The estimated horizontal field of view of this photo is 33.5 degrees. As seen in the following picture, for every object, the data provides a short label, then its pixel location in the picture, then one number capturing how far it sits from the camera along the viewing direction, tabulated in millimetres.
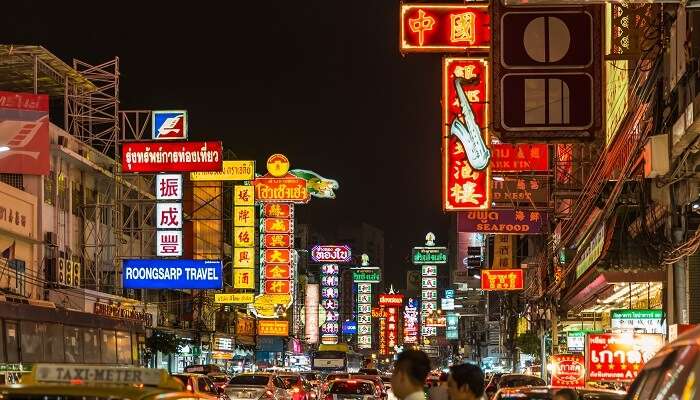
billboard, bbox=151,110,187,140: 52188
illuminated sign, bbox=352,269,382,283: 141875
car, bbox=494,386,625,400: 15445
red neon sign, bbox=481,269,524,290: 50781
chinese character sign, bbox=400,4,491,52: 22422
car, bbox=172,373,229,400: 25541
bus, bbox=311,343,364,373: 72875
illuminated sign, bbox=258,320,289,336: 83438
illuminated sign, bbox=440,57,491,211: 24109
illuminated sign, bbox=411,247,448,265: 161000
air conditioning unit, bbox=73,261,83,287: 45750
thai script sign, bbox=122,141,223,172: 47781
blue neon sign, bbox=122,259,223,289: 47881
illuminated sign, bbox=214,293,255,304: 65125
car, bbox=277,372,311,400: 34000
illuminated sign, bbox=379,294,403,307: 156125
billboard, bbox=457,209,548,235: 36434
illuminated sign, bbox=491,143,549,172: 30062
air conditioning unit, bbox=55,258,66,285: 43219
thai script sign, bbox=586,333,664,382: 19797
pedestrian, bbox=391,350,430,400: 7660
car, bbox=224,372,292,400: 30109
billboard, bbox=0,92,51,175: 38688
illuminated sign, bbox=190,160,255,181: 59219
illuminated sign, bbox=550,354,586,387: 25031
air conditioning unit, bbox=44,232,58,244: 43509
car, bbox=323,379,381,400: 32000
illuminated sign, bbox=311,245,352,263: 129875
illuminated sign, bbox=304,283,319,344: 121125
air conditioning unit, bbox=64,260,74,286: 44312
